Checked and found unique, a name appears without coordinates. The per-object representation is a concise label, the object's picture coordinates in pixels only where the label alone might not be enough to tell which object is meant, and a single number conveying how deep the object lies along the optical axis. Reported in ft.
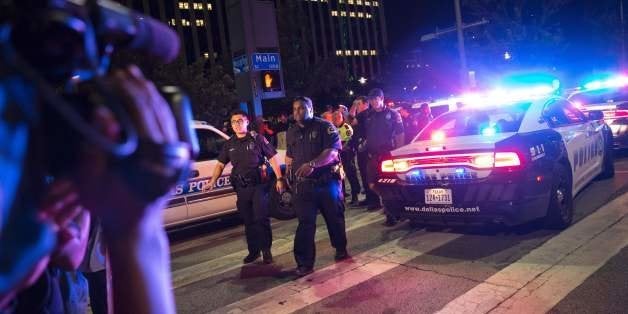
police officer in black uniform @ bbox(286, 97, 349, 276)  16.49
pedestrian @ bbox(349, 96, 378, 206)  25.96
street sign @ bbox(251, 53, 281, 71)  32.60
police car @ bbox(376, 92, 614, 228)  16.58
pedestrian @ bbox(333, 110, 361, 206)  28.89
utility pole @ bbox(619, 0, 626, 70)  100.22
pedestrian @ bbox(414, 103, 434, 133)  35.47
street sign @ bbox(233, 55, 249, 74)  32.82
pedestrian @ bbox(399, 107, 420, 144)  34.73
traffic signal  33.04
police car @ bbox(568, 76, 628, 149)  31.71
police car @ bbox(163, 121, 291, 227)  24.22
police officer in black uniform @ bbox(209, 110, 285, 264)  18.33
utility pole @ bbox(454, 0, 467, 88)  57.82
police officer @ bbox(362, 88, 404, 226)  24.31
